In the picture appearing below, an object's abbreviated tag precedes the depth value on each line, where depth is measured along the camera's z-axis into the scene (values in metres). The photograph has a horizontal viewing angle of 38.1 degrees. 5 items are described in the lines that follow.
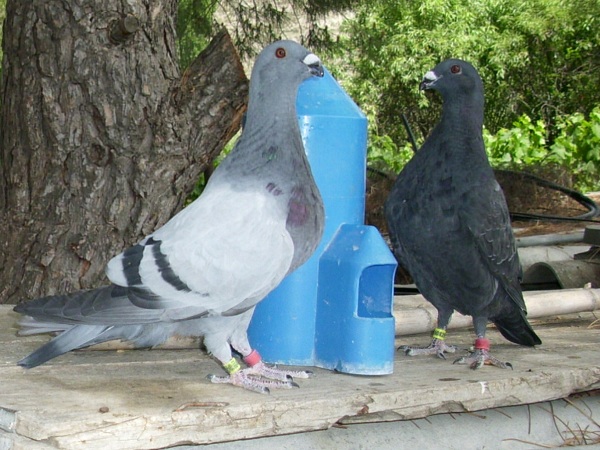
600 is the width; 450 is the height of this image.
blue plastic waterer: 2.08
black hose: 5.21
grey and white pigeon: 1.85
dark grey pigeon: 2.42
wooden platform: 1.58
